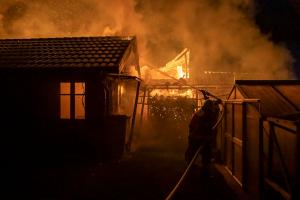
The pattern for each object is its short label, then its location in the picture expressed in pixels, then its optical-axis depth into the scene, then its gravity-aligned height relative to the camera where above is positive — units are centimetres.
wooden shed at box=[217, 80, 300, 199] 475 -77
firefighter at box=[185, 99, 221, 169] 800 -86
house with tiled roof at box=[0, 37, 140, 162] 1109 -25
